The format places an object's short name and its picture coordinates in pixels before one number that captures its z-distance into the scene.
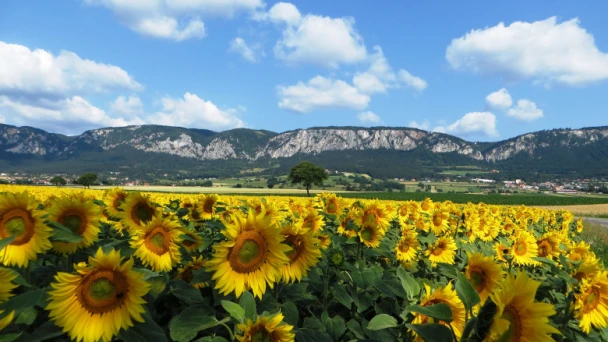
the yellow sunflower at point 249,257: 2.22
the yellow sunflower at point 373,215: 4.40
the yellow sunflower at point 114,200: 3.58
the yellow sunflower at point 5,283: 1.60
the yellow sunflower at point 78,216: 2.56
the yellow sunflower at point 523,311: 1.44
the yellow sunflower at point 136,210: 3.16
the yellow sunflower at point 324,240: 3.41
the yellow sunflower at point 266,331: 1.82
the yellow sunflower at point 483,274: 2.65
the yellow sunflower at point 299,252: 2.52
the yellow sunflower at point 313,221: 4.29
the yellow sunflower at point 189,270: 2.73
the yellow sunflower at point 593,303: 2.57
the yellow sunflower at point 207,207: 4.53
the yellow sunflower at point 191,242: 2.90
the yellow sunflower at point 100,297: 1.77
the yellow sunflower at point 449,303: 2.18
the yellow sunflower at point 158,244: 2.49
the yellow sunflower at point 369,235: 4.22
